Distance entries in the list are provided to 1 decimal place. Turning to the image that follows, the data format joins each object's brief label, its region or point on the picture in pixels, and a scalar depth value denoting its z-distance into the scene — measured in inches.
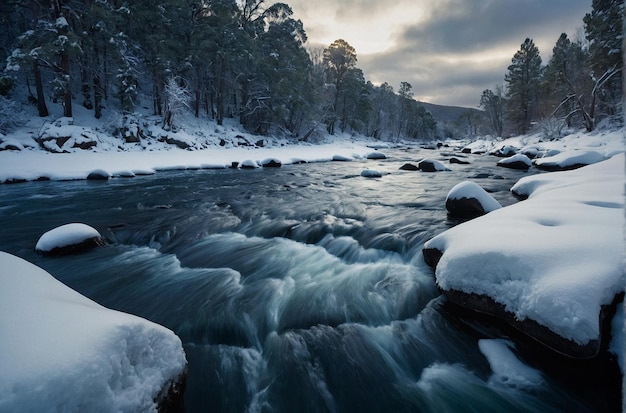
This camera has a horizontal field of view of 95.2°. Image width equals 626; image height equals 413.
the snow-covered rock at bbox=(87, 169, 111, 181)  507.2
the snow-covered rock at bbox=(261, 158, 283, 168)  743.1
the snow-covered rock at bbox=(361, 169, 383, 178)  553.0
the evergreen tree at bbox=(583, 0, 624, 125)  887.1
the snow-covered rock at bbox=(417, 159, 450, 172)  593.9
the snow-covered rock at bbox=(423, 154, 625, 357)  89.9
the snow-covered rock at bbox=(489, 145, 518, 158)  924.7
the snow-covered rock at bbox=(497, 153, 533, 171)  562.6
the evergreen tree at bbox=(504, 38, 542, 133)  1547.7
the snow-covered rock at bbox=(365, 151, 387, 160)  952.3
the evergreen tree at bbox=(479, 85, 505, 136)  2108.8
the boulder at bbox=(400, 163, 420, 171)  633.0
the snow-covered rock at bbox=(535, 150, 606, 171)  445.1
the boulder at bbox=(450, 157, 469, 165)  710.3
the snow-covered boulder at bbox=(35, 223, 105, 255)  204.5
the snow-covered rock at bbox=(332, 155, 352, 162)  925.8
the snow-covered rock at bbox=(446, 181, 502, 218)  242.8
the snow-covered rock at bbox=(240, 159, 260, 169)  712.4
